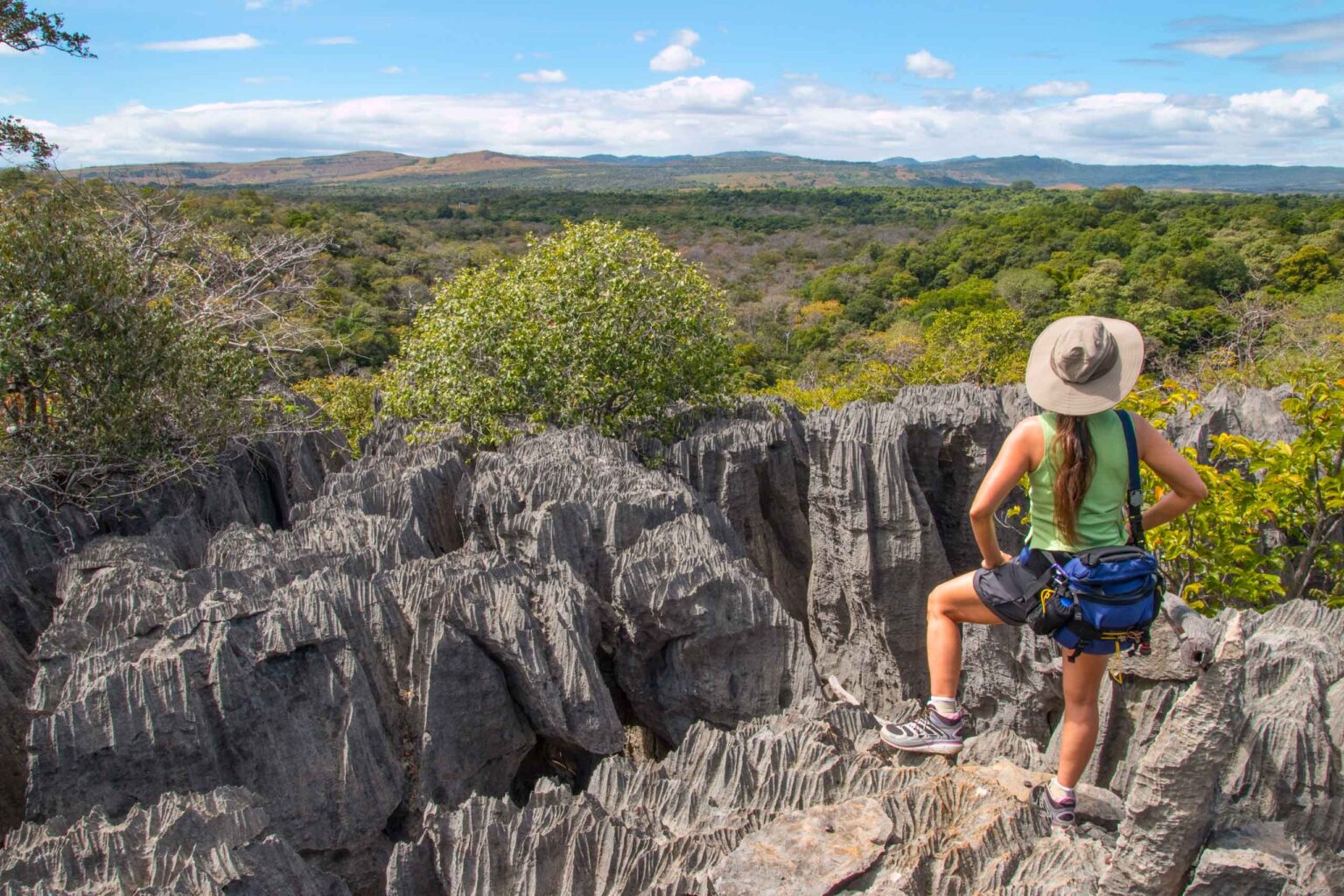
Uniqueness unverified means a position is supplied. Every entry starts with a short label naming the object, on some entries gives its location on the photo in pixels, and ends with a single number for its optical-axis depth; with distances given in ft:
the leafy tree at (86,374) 21.13
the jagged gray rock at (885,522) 21.61
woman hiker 10.49
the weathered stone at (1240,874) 8.48
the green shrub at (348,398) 47.11
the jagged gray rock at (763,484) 24.20
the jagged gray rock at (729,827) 9.57
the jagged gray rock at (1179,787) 8.70
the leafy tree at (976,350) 71.46
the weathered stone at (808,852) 9.41
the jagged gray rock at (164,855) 9.16
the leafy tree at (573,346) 30.96
